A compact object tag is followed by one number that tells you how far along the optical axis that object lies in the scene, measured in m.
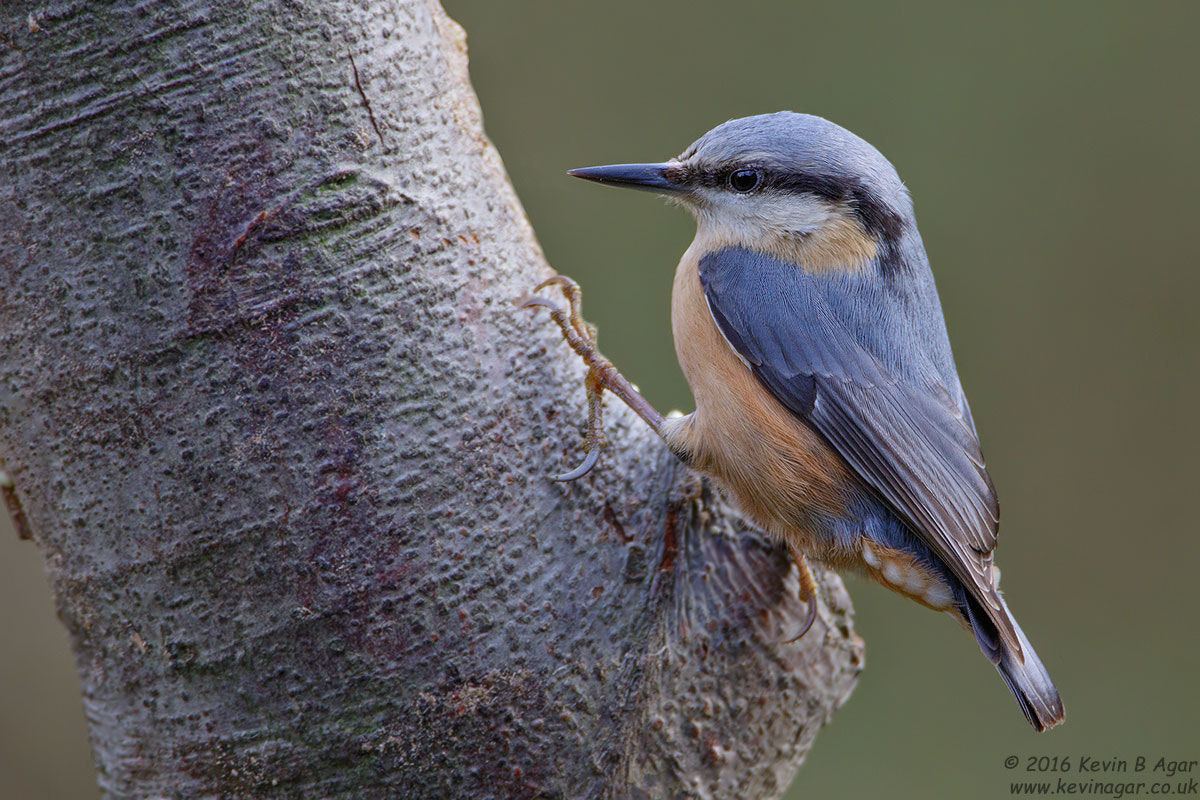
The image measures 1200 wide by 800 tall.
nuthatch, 3.53
